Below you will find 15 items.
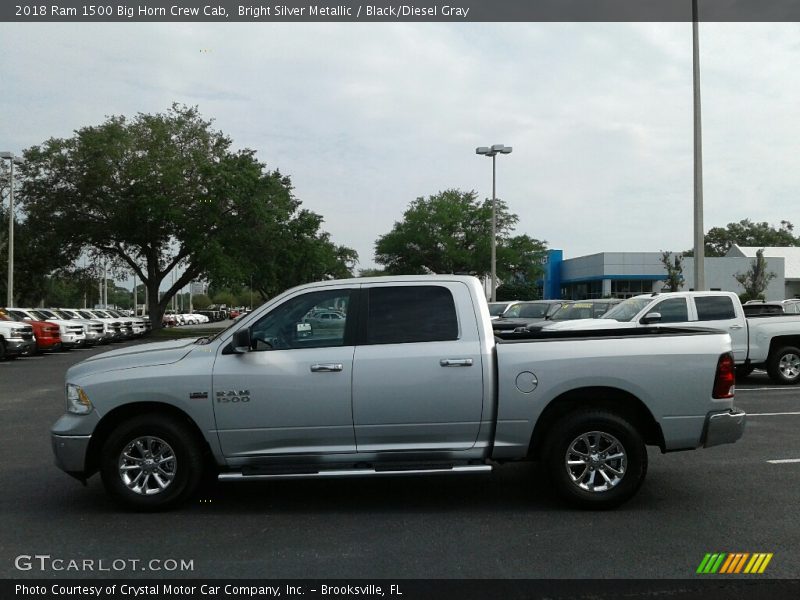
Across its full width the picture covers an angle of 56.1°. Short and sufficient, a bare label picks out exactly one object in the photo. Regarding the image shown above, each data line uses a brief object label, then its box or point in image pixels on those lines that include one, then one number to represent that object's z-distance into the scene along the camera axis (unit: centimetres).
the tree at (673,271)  3819
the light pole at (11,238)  3553
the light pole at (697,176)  2041
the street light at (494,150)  3403
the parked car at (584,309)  1973
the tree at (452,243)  5959
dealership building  6031
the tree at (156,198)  4134
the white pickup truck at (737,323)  1420
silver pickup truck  599
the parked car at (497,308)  2496
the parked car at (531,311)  2098
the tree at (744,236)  9625
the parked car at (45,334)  2592
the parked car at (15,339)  2288
